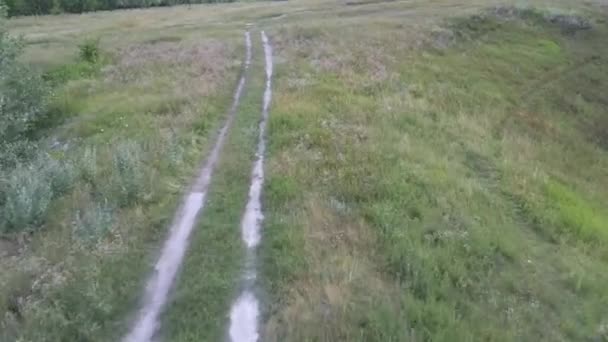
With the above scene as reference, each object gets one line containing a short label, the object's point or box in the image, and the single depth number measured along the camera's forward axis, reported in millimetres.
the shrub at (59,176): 16312
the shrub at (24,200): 14211
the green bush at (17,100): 23172
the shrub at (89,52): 37219
